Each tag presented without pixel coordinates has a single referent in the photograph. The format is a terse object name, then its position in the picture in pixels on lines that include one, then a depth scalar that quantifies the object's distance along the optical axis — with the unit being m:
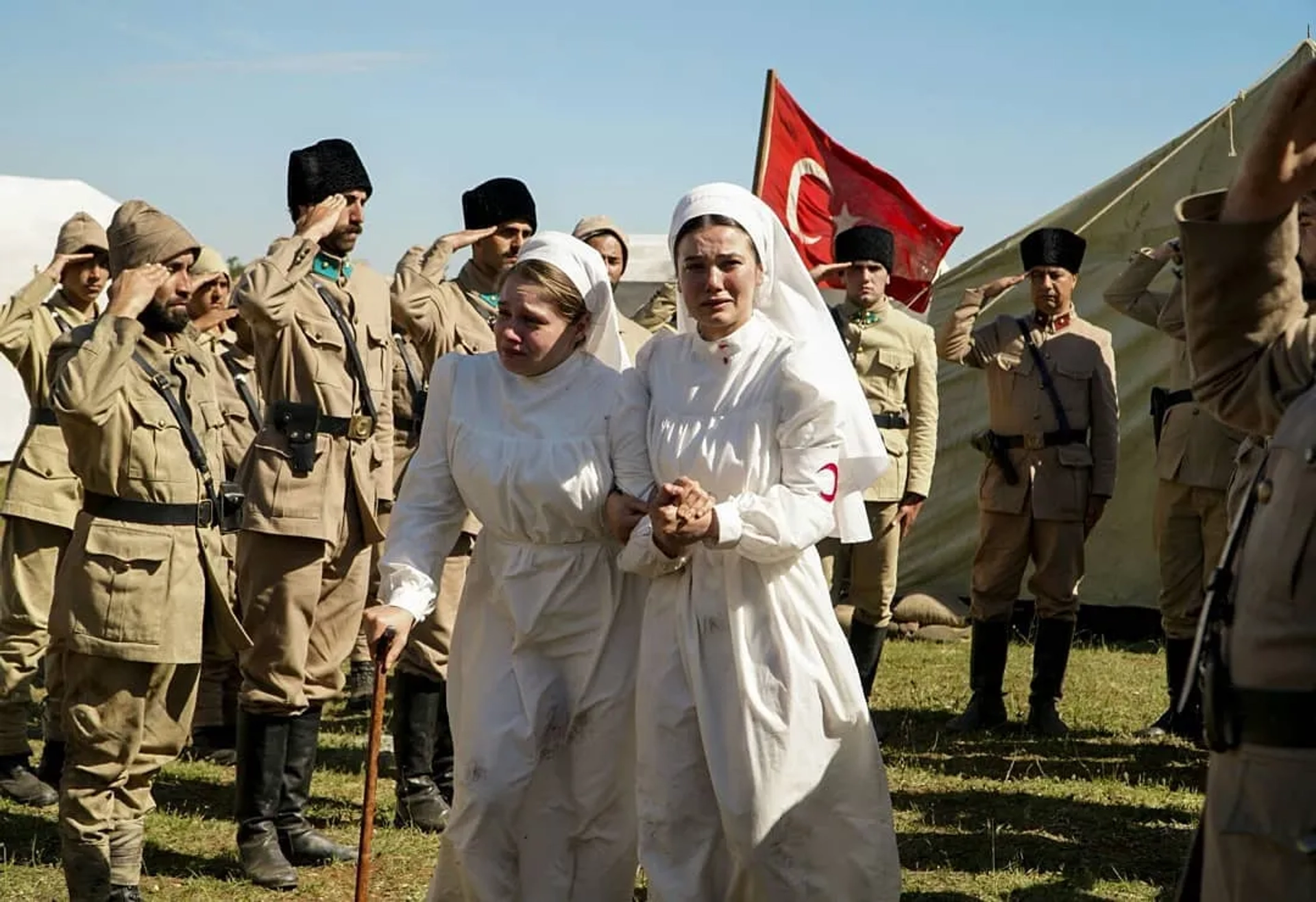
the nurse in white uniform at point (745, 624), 4.24
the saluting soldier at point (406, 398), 8.09
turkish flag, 10.95
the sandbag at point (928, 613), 11.73
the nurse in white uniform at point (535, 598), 4.45
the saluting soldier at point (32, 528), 7.02
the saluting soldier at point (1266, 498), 2.65
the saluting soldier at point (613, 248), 7.73
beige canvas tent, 11.11
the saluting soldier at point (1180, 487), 8.00
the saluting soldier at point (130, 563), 5.13
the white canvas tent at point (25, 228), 19.11
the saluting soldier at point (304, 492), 5.88
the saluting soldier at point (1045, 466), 8.63
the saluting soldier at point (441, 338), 6.63
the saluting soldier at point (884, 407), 8.55
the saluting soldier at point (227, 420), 7.15
